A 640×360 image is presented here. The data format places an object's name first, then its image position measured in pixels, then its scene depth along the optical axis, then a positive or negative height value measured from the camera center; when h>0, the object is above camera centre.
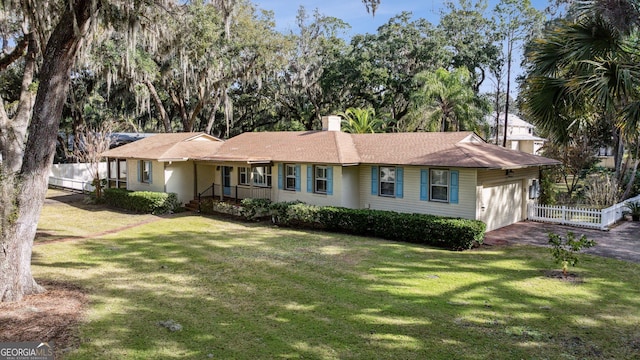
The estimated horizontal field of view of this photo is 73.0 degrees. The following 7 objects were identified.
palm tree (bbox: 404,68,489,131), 26.17 +3.85
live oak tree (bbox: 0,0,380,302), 8.16 +0.19
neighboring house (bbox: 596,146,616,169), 41.88 +0.47
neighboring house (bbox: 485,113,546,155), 44.08 +2.96
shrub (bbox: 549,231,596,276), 10.44 -2.04
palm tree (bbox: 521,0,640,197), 9.06 +2.29
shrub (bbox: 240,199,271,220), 18.16 -1.78
